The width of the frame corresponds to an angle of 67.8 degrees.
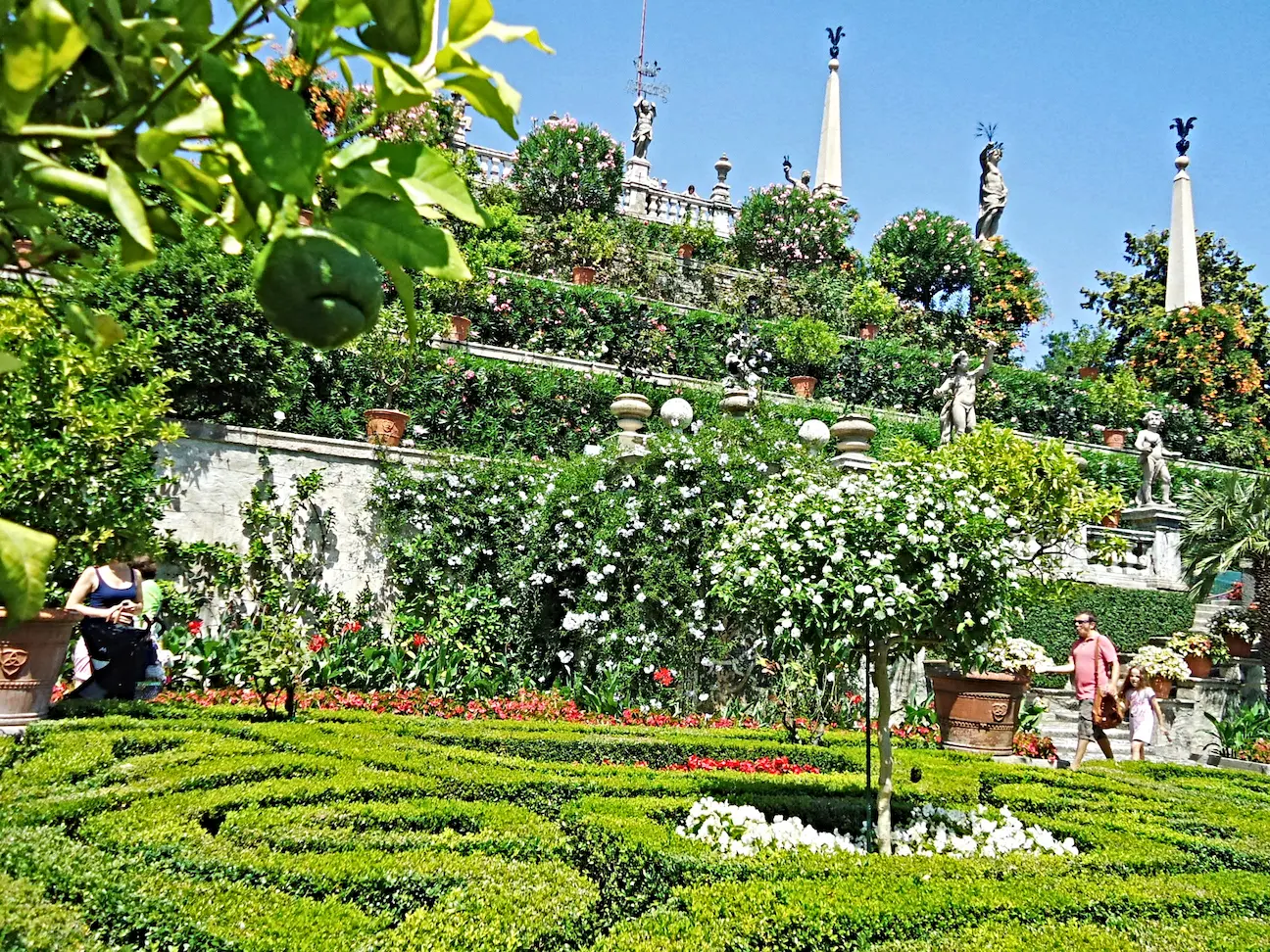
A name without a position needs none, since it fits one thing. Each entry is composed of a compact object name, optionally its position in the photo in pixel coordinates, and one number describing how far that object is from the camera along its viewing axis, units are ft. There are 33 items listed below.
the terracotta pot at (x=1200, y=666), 35.94
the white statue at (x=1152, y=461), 48.57
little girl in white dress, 30.37
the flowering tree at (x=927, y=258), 75.15
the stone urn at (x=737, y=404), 33.88
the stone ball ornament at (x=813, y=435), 34.09
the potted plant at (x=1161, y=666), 33.45
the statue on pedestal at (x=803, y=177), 83.87
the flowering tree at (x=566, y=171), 69.10
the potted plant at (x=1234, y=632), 36.63
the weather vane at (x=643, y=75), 87.49
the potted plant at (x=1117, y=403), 62.18
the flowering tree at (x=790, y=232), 72.59
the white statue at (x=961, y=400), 39.70
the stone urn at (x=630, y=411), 33.60
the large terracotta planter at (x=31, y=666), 18.16
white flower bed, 15.85
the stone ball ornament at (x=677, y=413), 33.65
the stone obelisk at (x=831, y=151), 90.80
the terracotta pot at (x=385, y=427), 32.53
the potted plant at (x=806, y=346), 54.85
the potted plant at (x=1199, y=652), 35.96
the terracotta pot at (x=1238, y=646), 36.63
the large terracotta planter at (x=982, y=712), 27.40
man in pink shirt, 27.50
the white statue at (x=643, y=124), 84.07
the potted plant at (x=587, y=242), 62.03
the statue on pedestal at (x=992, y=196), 82.23
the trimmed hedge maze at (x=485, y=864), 10.75
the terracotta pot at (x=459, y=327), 44.91
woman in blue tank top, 21.17
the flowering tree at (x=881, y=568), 15.05
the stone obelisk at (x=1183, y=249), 82.74
